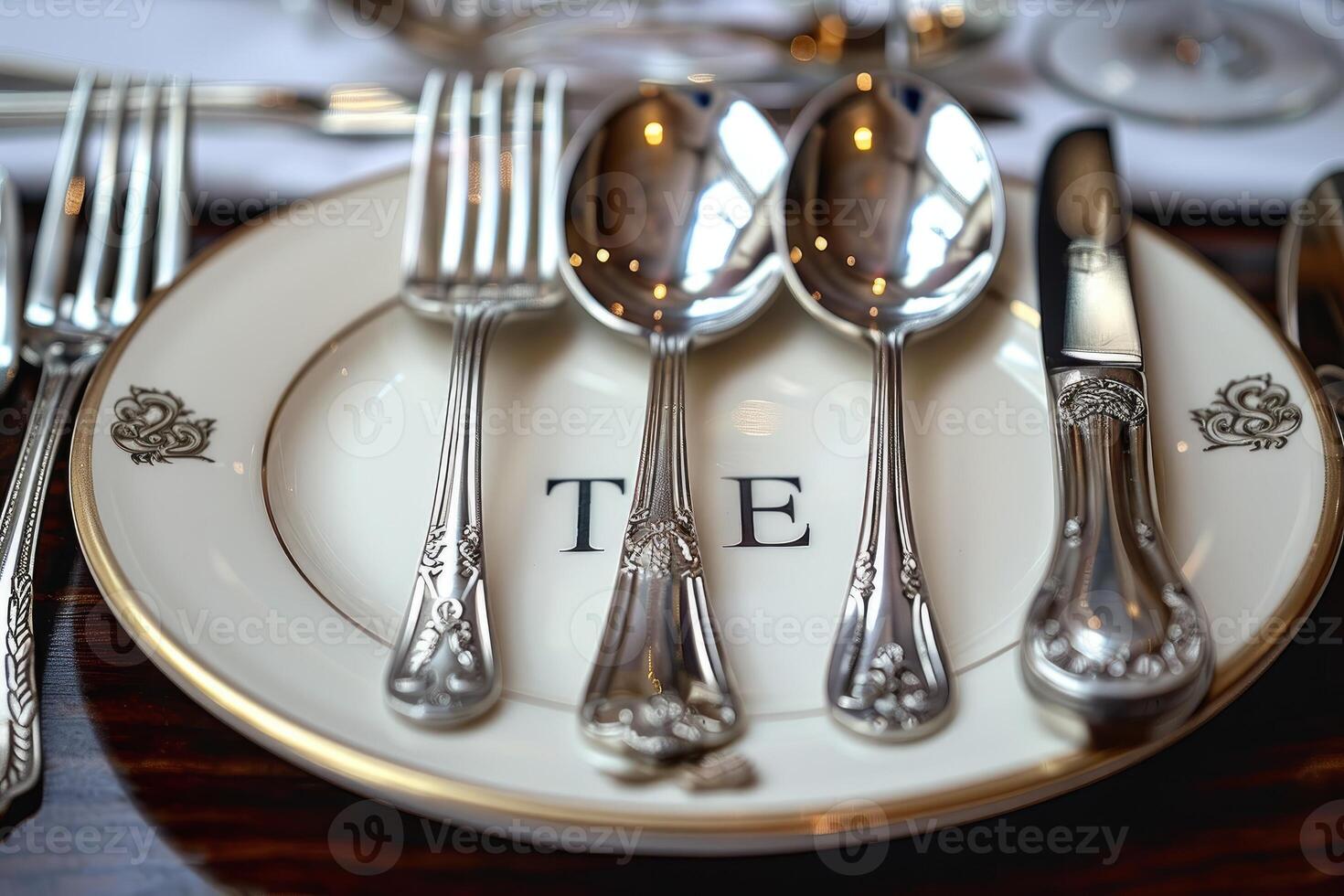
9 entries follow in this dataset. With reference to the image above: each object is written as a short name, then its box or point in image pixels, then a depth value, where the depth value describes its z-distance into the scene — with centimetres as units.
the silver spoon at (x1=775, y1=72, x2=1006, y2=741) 38
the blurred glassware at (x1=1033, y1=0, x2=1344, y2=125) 64
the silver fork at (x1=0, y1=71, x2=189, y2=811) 35
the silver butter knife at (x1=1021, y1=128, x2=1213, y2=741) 29
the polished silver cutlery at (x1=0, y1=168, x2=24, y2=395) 47
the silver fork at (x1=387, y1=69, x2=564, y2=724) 31
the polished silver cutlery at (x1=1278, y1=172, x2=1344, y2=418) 47
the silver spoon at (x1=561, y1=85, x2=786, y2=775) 30
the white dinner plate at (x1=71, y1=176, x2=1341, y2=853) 28
